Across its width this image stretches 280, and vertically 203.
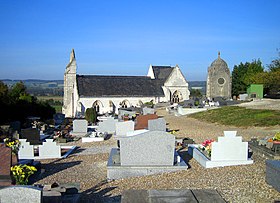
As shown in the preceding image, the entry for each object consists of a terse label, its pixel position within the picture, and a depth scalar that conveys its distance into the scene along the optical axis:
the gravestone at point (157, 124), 14.46
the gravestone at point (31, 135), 14.89
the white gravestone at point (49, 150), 12.14
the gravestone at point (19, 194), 4.66
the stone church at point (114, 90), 39.93
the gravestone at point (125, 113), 25.18
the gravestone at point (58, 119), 25.08
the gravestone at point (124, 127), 16.50
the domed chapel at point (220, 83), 41.15
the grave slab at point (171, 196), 4.80
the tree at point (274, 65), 44.01
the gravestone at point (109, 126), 19.39
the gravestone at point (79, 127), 18.69
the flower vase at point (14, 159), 8.91
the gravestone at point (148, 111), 25.12
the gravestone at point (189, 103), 31.29
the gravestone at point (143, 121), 16.92
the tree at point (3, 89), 29.86
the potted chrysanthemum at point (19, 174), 7.54
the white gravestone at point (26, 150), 12.24
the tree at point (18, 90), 35.00
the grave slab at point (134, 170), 8.57
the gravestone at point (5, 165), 7.58
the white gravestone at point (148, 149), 8.88
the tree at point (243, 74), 54.86
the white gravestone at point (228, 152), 9.03
